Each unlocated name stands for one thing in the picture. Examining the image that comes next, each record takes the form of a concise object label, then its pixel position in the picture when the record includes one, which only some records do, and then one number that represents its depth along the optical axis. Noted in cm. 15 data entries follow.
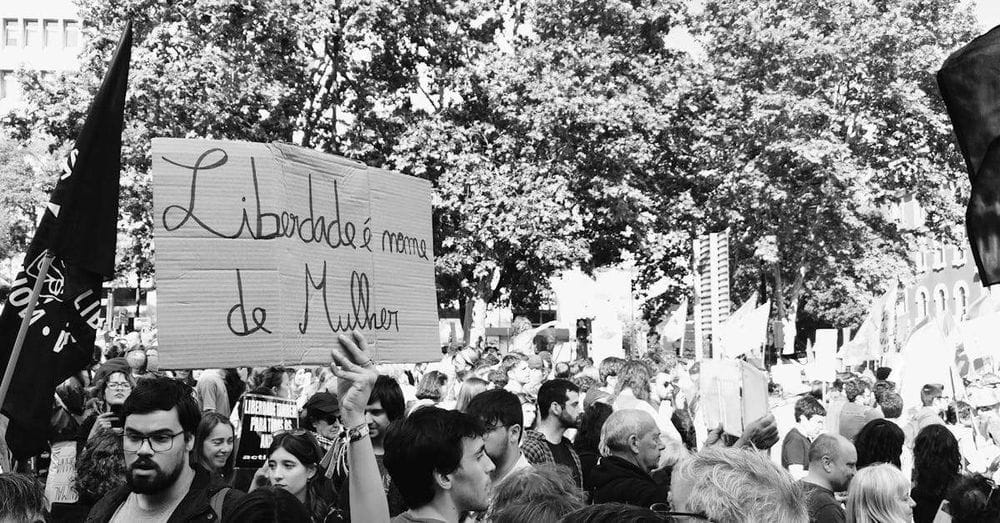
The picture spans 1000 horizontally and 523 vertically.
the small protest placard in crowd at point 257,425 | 607
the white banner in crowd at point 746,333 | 1575
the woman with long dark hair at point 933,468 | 636
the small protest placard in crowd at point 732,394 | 739
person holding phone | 724
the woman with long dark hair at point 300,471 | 552
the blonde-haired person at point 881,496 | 538
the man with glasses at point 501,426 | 562
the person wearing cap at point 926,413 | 924
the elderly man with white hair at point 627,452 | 595
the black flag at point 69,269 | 508
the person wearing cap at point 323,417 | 670
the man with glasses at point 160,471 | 402
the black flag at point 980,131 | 280
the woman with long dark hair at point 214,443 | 596
